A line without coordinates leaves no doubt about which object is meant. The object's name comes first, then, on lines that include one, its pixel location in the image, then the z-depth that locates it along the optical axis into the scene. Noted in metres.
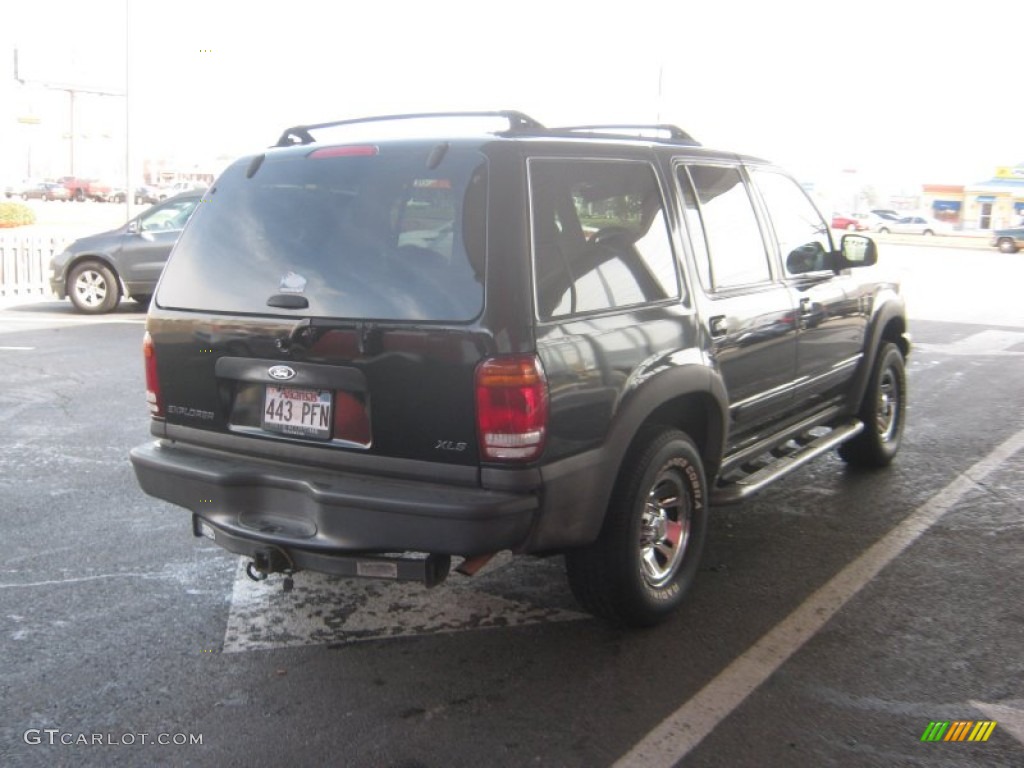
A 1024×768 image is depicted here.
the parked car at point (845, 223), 53.53
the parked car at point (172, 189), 55.46
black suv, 3.46
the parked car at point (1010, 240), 43.94
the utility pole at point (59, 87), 49.12
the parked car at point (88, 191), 68.69
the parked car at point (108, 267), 14.28
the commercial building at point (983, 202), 67.62
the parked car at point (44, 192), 67.69
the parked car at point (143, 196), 54.88
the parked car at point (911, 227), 57.31
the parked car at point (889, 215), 59.69
